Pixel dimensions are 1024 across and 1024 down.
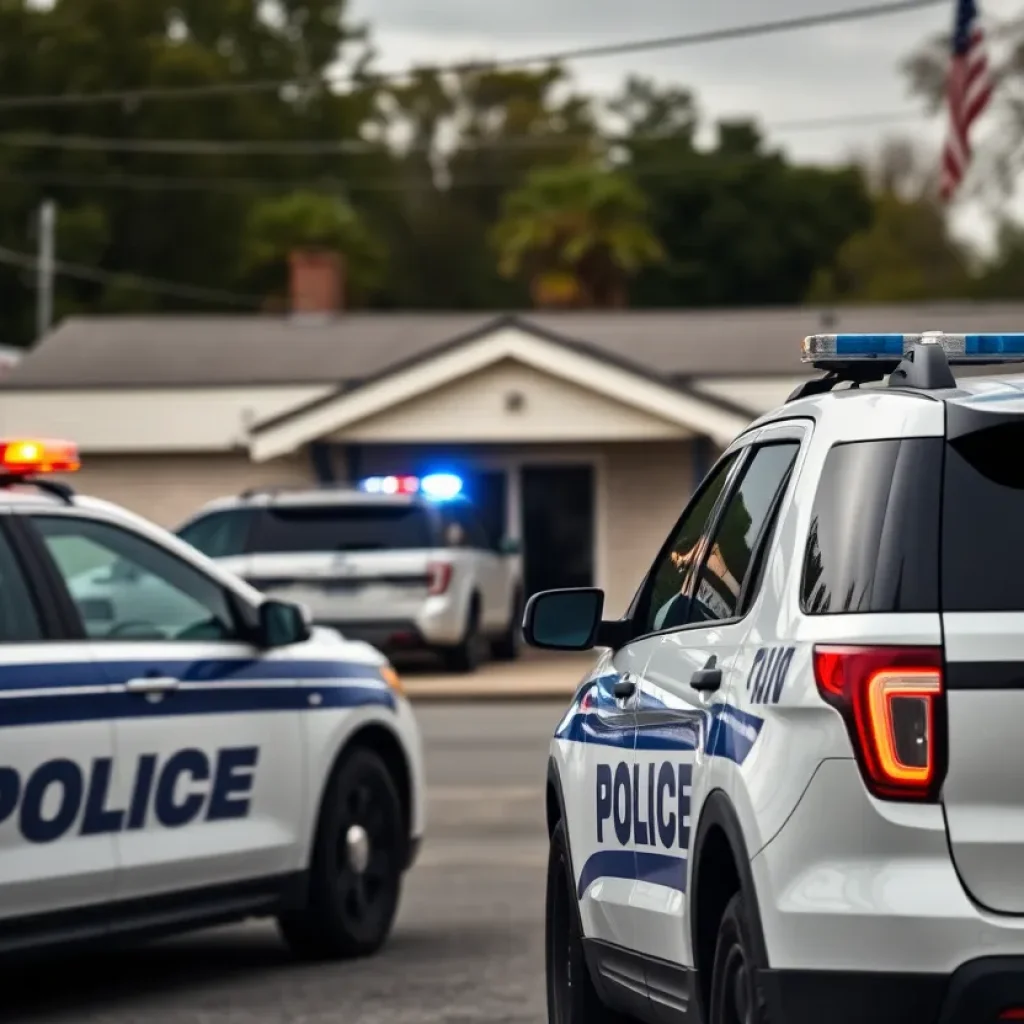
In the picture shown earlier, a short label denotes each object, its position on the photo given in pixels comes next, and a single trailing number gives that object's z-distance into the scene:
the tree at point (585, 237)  62.84
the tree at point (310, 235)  70.75
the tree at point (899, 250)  89.06
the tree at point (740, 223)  85.44
